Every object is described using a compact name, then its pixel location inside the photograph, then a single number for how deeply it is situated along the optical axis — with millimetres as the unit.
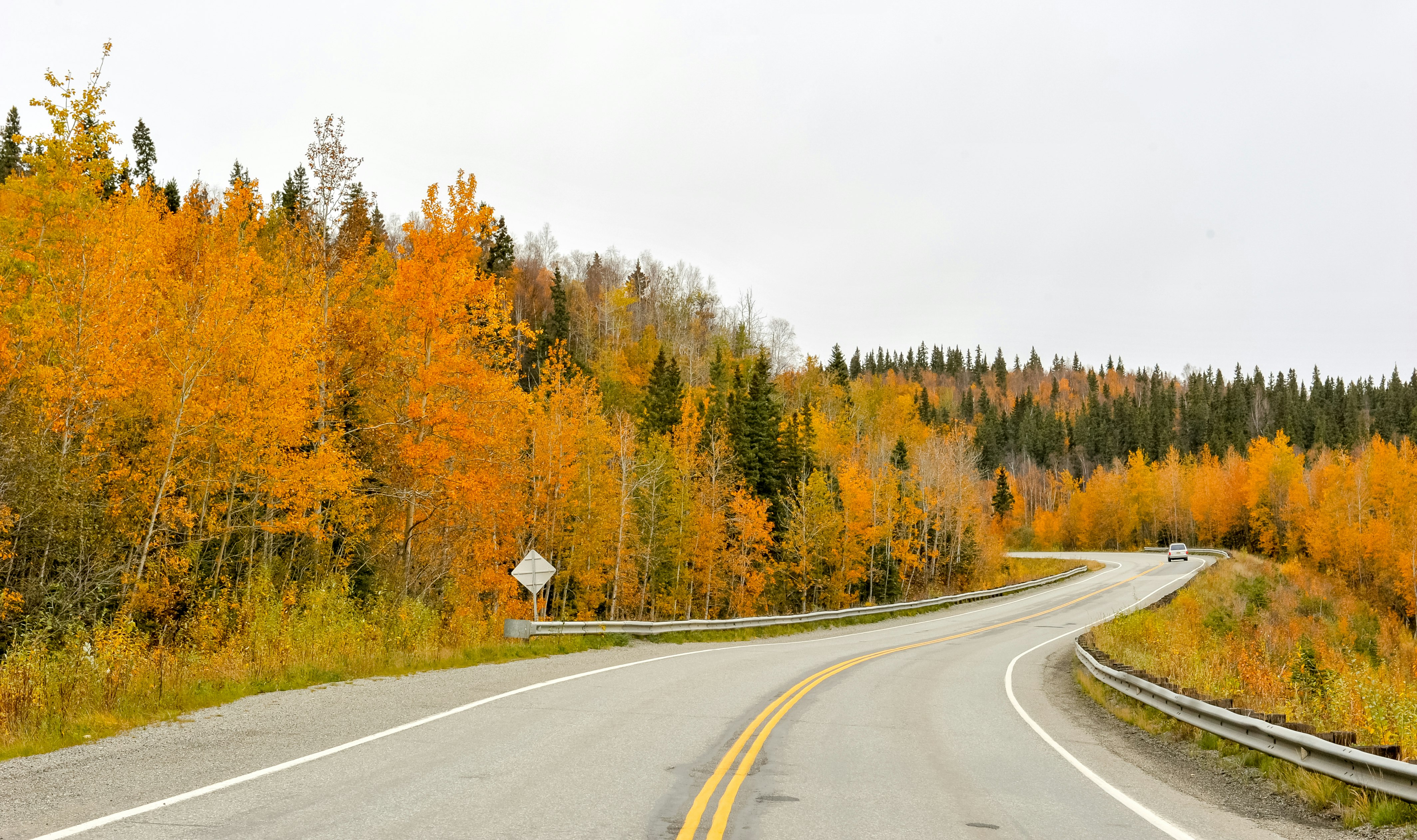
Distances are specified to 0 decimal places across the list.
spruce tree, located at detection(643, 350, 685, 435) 56281
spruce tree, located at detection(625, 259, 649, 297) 104312
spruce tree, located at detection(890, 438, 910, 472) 68000
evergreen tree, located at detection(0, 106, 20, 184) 46312
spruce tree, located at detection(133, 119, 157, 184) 60625
